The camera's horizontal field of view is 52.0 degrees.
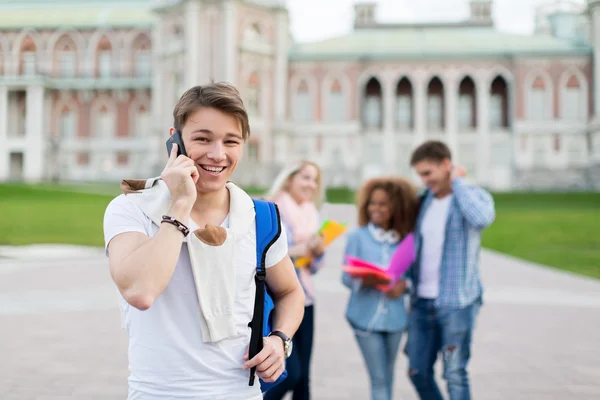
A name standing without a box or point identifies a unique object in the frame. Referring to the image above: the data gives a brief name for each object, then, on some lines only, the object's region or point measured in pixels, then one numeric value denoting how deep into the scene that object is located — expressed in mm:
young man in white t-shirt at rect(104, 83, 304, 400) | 1805
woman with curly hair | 3855
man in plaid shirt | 3764
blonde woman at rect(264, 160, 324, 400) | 4207
